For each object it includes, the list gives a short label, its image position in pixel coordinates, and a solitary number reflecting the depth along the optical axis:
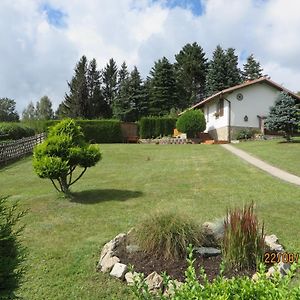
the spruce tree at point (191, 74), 44.55
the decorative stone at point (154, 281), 3.58
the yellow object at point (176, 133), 28.75
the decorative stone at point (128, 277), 3.78
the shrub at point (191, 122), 25.46
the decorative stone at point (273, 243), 4.35
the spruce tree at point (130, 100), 40.49
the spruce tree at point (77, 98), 40.94
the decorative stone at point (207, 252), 4.19
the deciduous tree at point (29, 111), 59.72
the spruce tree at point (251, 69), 47.53
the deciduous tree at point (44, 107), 58.45
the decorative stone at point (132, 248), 4.39
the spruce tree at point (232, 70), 40.89
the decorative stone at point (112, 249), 4.30
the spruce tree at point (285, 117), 20.67
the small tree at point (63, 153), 7.52
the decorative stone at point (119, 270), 3.95
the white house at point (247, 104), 25.16
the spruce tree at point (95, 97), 42.62
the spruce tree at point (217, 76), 40.17
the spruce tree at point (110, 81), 50.03
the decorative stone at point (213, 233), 4.45
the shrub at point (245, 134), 24.52
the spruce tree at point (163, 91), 40.74
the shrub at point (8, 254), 2.04
